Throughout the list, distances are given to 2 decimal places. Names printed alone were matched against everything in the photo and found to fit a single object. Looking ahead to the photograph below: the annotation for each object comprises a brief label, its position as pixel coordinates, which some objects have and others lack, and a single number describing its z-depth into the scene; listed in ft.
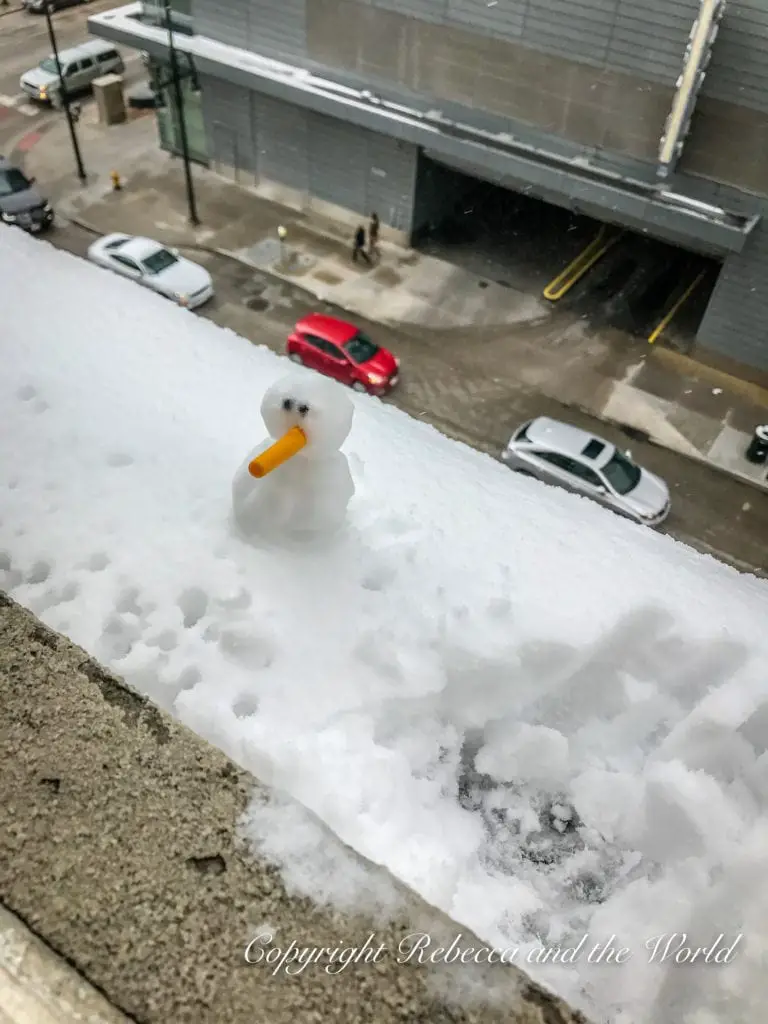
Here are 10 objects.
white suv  71.31
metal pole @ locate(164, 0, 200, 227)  54.22
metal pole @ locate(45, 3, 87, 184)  59.18
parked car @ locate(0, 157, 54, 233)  55.88
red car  46.03
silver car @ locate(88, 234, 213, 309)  50.75
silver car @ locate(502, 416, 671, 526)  39.93
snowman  13.52
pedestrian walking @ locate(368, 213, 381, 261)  56.70
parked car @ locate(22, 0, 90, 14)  87.25
